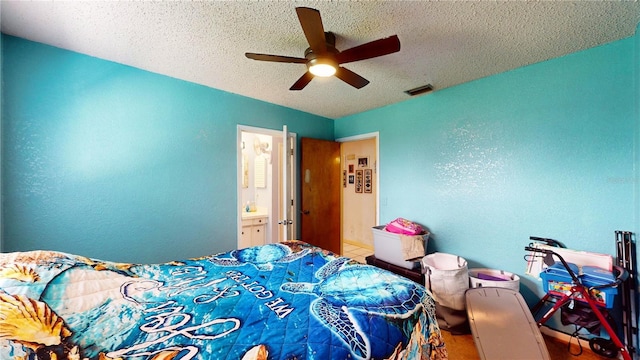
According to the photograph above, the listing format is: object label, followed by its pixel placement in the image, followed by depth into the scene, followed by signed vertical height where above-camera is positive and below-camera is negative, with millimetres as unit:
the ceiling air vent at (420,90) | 2555 +1089
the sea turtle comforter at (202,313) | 792 -581
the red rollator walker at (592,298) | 1528 -844
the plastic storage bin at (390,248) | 2539 -776
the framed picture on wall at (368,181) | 4742 +48
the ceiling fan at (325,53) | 1229 +842
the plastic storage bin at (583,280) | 1552 -711
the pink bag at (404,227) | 2633 -527
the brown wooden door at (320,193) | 3328 -144
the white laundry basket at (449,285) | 2064 -944
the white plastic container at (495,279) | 2000 -902
